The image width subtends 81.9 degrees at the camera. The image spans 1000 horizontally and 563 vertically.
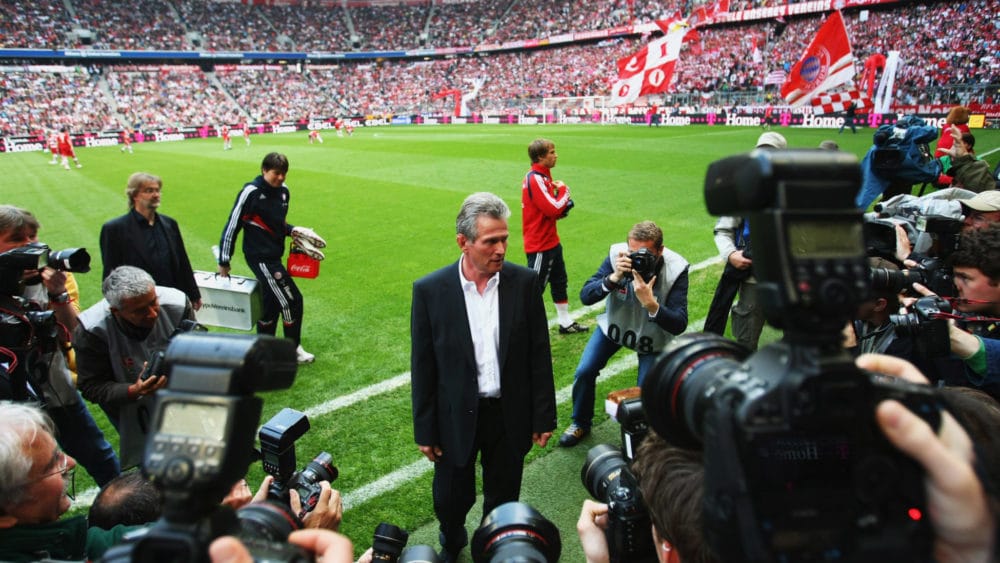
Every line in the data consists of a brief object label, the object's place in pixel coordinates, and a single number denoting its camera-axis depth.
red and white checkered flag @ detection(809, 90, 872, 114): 14.30
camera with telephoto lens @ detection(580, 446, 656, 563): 1.64
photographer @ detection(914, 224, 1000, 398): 2.41
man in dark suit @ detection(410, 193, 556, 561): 2.89
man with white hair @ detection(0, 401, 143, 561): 1.70
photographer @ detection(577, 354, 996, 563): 0.95
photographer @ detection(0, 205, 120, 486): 3.49
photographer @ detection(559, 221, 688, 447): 3.60
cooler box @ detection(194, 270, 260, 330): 5.34
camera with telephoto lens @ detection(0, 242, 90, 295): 2.98
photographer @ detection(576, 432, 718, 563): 1.26
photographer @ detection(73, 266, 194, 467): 3.12
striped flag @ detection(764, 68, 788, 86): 28.03
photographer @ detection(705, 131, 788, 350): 4.62
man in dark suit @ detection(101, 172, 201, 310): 4.67
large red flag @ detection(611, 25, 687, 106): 17.25
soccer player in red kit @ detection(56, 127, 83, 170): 21.38
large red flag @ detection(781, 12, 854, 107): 14.04
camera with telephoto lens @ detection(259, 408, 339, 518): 2.08
